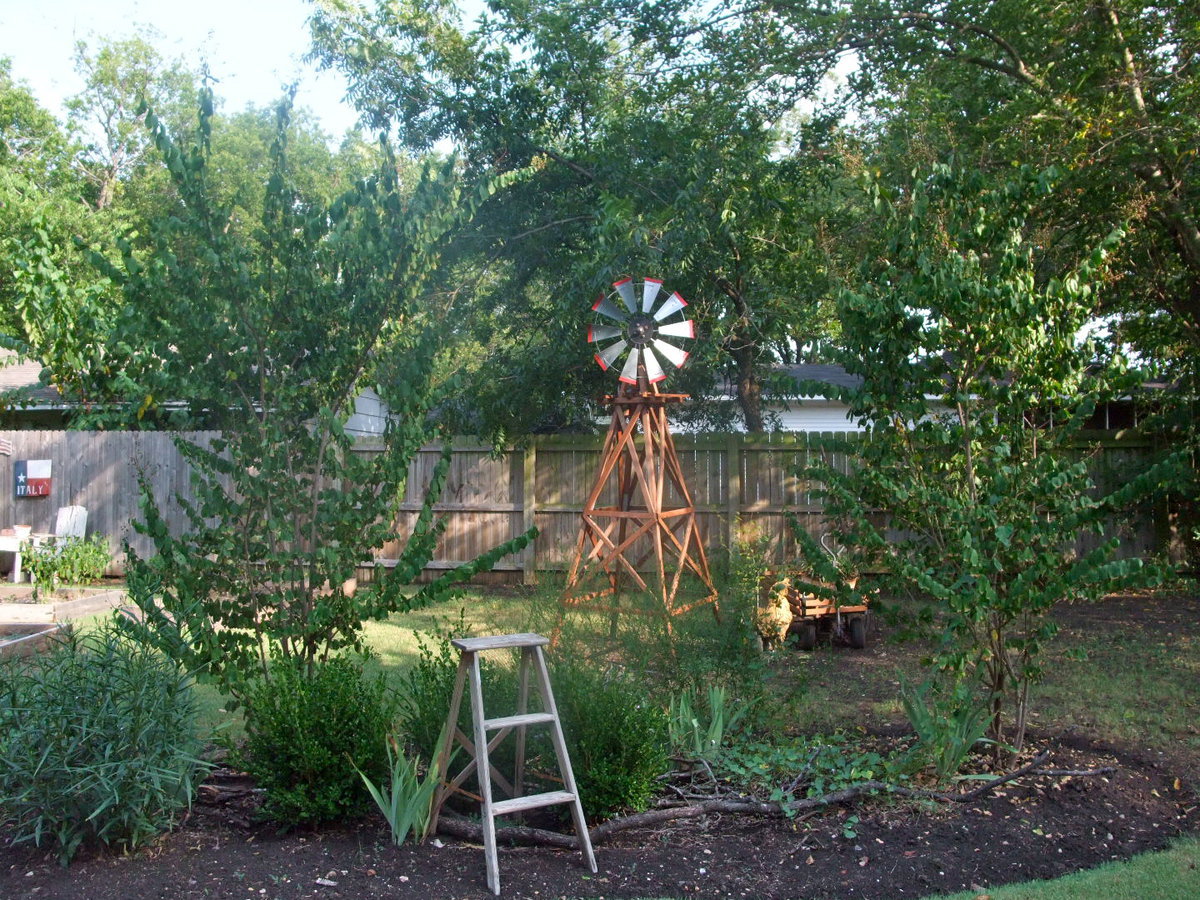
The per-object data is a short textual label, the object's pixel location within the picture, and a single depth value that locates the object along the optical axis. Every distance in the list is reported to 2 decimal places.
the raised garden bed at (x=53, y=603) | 9.09
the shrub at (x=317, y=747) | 4.27
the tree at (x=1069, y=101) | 8.83
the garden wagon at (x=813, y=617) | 8.81
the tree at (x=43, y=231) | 12.59
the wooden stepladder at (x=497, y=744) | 3.96
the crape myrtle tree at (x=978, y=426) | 5.02
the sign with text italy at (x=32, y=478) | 12.70
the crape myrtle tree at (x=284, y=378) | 4.82
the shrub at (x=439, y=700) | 4.72
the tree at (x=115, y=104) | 27.72
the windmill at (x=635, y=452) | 8.76
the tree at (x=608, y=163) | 9.97
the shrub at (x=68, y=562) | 10.79
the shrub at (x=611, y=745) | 4.45
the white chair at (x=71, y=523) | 12.26
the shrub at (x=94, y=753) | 3.80
